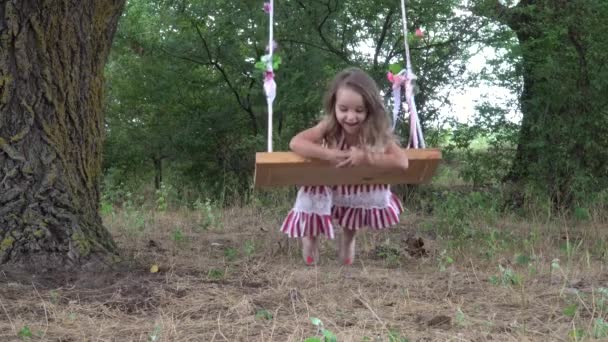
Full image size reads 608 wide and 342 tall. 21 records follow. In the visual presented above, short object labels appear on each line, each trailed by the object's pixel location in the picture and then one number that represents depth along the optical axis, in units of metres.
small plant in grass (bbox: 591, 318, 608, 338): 2.35
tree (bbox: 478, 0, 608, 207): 6.70
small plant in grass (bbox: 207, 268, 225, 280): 3.48
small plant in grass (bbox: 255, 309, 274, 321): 2.69
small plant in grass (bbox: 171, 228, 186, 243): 4.99
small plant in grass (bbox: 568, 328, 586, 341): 2.32
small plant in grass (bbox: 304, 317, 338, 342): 2.05
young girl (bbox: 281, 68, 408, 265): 3.62
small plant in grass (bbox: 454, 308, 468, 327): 2.58
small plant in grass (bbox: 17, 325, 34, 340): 2.42
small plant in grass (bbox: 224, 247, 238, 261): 4.19
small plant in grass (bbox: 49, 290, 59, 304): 2.85
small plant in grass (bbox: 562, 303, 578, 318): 2.69
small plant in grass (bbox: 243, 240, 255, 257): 4.28
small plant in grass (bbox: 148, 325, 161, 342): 2.34
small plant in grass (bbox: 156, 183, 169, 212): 7.20
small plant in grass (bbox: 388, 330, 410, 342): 2.29
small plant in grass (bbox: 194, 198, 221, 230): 5.98
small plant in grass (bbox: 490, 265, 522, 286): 3.27
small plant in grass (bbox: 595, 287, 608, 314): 2.69
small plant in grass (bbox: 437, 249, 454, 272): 3.83
